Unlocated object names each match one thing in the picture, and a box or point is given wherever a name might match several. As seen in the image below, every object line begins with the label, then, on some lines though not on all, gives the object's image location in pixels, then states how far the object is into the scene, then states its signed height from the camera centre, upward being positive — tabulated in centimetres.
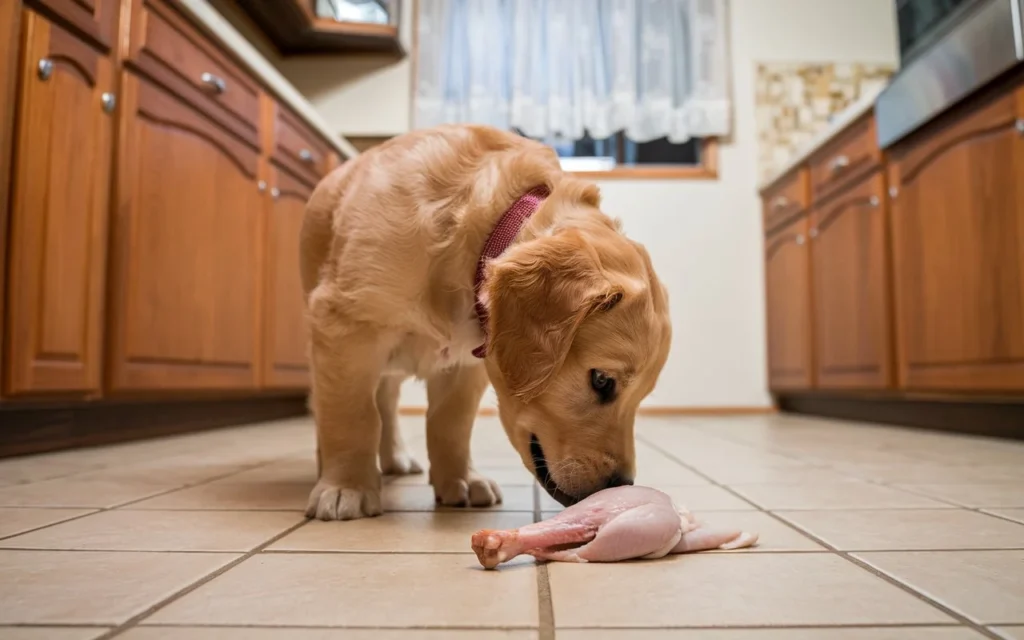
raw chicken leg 102 -21
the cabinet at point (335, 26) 474 +219
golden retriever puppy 125 +12
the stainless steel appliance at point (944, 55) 271 +121
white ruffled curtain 518 +207
